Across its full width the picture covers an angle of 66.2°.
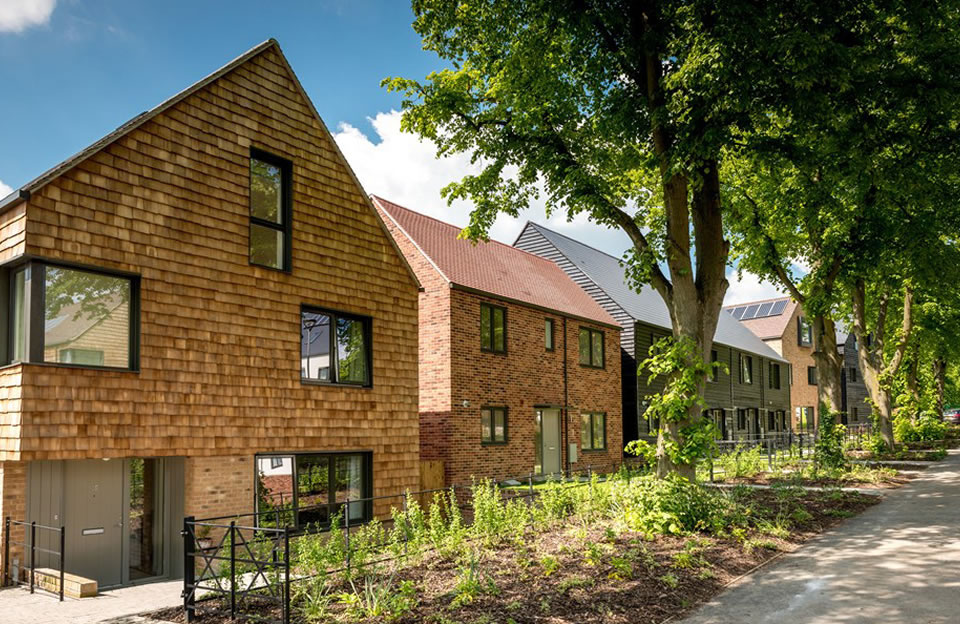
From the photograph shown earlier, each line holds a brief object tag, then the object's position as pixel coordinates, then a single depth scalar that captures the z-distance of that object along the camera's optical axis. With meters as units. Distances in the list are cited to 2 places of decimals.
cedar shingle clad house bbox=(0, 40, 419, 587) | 10.67
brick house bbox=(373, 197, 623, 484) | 20.75
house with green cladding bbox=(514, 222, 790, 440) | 30.17
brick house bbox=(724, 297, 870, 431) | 48.28
